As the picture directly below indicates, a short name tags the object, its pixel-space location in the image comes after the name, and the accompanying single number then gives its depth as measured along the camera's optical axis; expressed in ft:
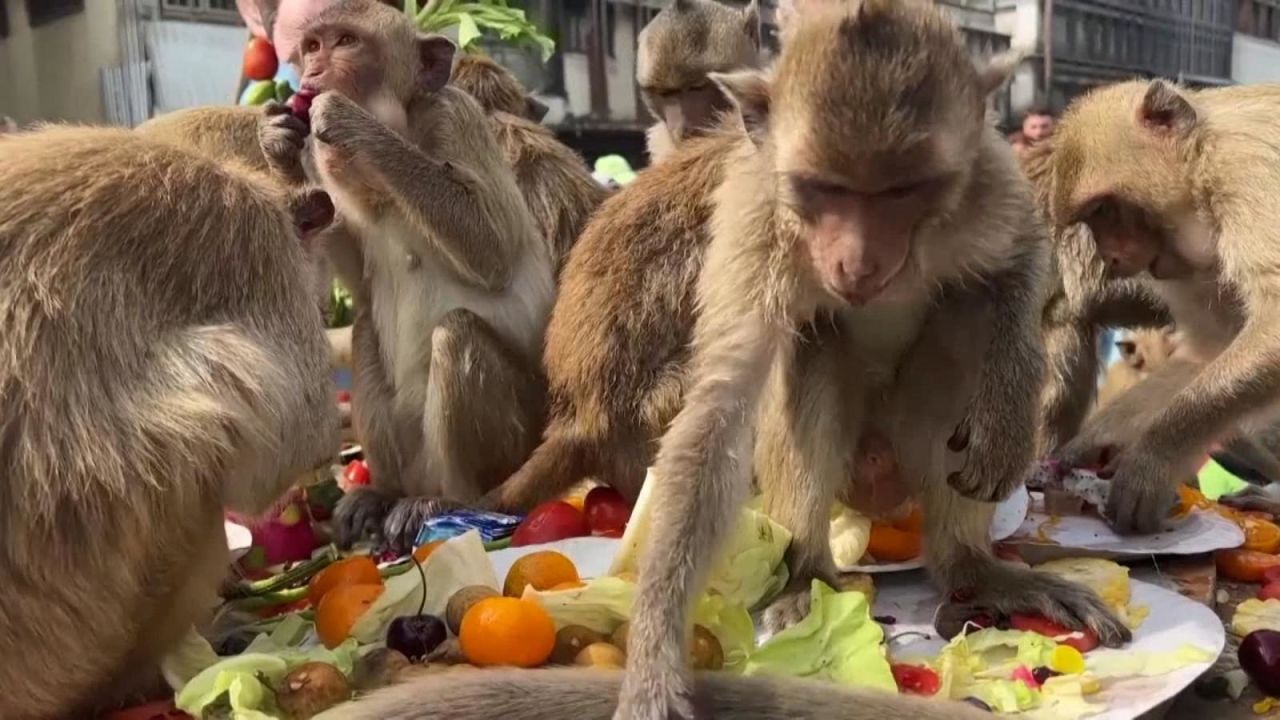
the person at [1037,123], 19.79
